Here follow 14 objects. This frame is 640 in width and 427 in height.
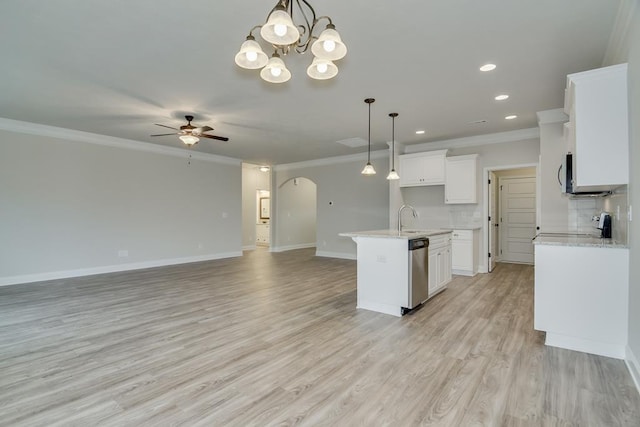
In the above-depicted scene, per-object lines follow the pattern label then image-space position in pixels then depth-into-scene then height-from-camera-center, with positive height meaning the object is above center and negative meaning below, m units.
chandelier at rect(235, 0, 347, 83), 1.74 +1.04
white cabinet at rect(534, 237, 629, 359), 2.52 -0.70
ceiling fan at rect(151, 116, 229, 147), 4.79 +1.26
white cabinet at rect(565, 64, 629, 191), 2.48 +0.71
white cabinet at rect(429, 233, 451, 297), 4.17 -0.70
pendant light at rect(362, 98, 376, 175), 4.54 +0.63
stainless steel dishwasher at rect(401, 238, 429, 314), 3.59 -0.71
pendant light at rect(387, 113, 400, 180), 4.82 +1.49
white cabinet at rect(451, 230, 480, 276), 5.82 -0.73
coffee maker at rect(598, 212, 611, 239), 3.23 -0.15
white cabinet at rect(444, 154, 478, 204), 6.00 +0.66
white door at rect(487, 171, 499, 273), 6.25 -0.03
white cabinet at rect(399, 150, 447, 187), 6.30 +0.94
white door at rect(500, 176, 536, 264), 7.36 -0.12
